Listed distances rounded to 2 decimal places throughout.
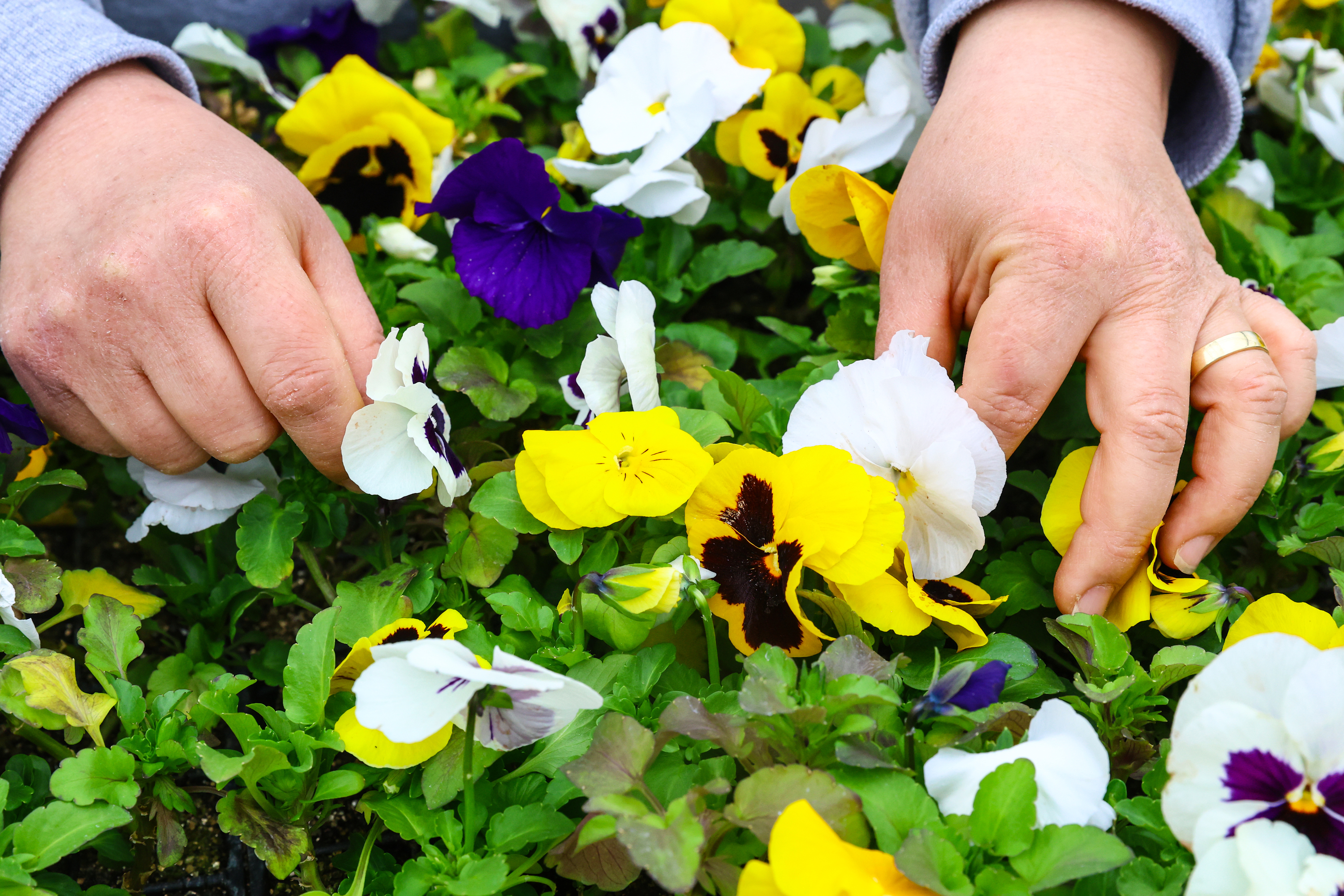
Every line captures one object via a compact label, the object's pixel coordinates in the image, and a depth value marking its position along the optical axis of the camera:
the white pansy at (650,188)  0.88
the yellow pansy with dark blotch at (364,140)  0.91
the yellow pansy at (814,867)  0.71
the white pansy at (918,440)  0.77
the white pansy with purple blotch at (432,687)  0.72
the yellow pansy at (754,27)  0.95
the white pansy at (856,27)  1.02
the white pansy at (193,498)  0.83
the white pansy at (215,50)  0.96
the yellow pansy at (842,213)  0.85
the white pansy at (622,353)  0.80
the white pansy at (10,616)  0.78
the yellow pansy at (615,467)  0.77
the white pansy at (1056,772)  0.73
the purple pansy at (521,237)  0.84
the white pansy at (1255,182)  0.95
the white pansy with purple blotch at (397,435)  0.79
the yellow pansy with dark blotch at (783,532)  0.76
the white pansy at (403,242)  0.90
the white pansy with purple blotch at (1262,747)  0.71
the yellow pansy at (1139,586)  0.79
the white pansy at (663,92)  0.89
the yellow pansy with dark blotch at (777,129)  0.92
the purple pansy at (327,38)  1.00
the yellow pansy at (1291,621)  0.77
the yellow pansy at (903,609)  0.77
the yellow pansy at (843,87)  0.97
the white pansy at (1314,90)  0.95
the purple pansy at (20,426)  0.81
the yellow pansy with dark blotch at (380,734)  0.75
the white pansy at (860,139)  0.90
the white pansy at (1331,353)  0.83
